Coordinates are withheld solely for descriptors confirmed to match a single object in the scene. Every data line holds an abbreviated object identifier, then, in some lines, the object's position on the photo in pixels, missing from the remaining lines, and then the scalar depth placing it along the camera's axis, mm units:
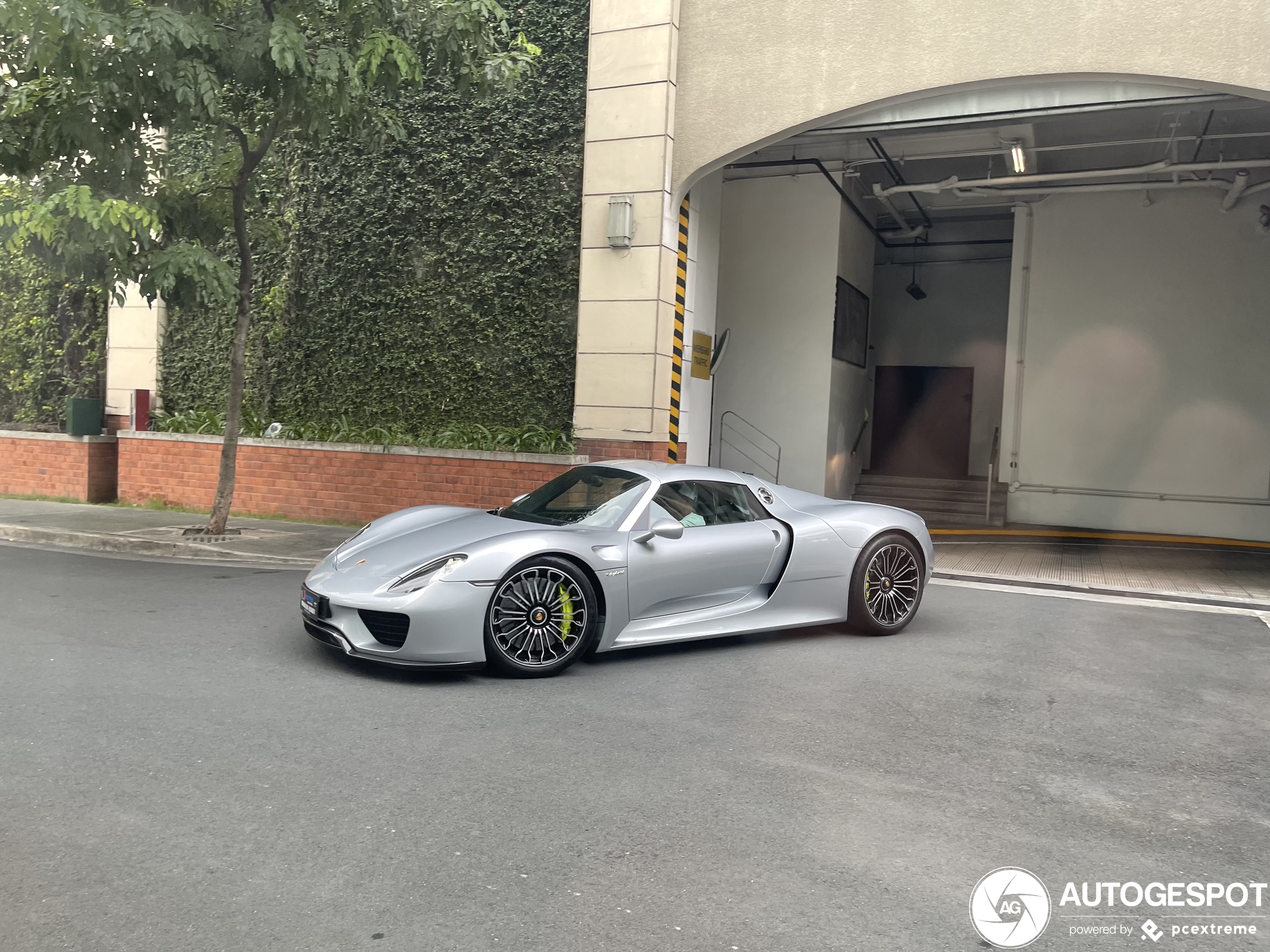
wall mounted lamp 12109
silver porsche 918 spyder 5598
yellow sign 13016
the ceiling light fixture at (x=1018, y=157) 13213
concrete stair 16703
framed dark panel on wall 16672
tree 8828
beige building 10805
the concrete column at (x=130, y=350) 15469
